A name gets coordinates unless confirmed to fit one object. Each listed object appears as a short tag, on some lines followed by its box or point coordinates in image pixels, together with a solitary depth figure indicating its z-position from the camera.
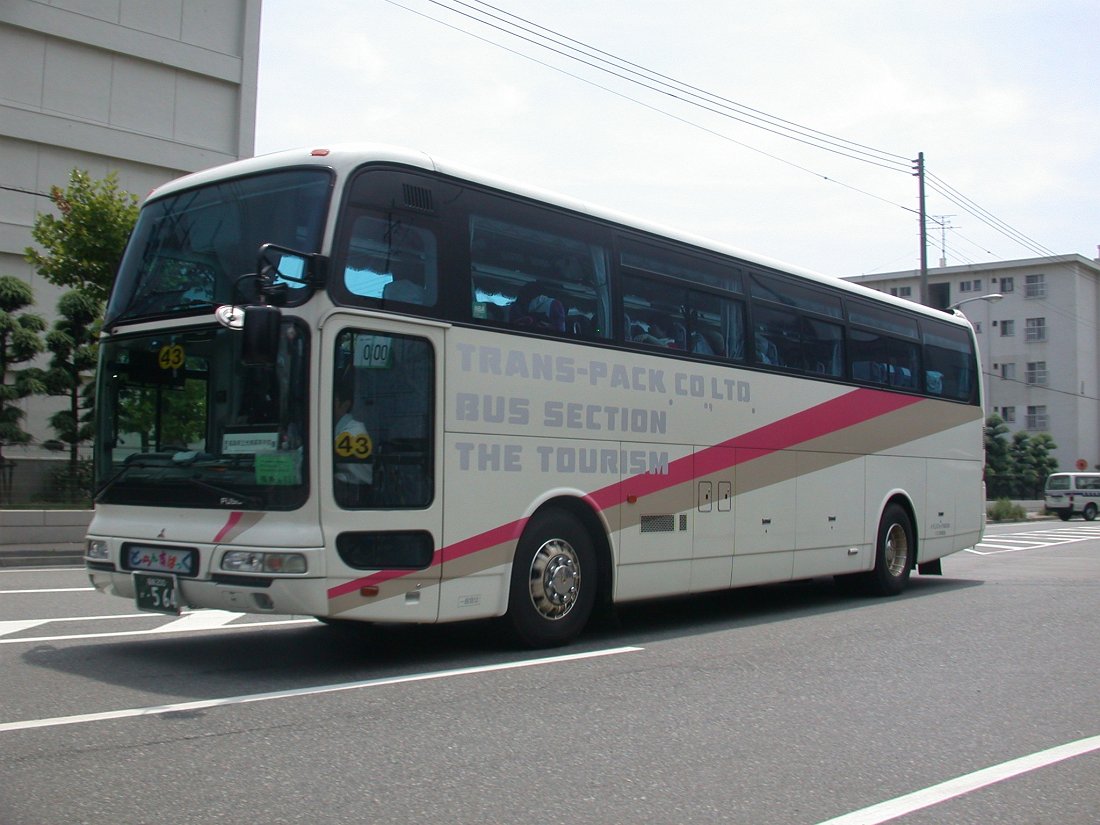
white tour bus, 7.07
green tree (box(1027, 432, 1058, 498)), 58.16
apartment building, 71.38
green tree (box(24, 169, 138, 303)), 20.86
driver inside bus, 7.11
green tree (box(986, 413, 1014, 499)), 55.06
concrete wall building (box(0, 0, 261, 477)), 28.94
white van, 43.91
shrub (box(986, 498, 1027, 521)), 43.88
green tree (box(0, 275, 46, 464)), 21.27
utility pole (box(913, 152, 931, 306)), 33.19
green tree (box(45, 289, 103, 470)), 21.83
